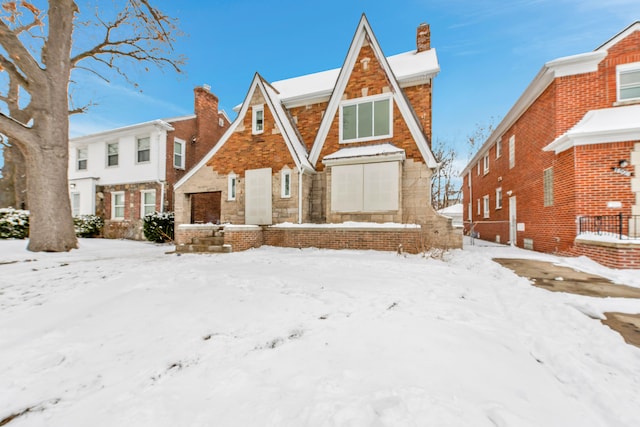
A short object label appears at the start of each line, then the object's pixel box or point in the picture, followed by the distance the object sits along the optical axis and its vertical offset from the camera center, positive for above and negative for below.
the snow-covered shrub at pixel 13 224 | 11.85 -0.43
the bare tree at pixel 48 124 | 8.41 +3.04
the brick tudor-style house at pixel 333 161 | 10.41 +2.37
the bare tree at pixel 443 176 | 29.64 +4.50
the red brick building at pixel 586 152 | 8.16 +2.21
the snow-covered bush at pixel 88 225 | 15.94 -0.64
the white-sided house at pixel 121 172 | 15.82 +2.77
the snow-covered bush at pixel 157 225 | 14.05 -0.56
